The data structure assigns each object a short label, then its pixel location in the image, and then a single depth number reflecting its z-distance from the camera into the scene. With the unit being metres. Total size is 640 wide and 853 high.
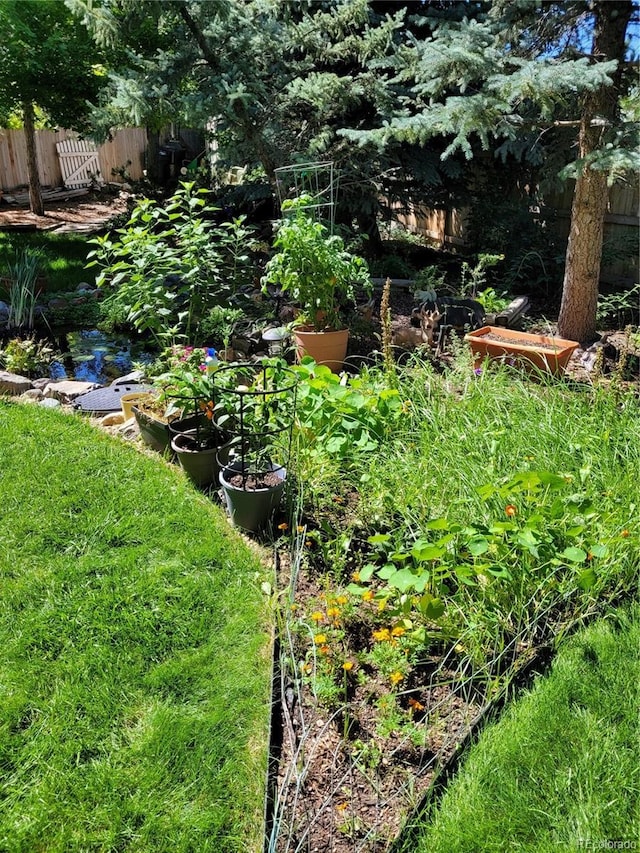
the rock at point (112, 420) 3.99
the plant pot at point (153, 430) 3.46
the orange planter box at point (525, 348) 4.18
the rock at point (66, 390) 4.34
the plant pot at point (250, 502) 2.79
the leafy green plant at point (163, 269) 3.94
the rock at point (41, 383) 4.49
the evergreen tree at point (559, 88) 3.70
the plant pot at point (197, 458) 3.16
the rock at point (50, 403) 4.11
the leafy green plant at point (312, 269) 4.23
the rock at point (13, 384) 4.36
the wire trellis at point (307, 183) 5.89
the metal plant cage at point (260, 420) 2.94
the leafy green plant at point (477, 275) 5.55
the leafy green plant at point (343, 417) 2.88
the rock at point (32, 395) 4.32
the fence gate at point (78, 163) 15.45
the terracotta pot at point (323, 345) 4.41
